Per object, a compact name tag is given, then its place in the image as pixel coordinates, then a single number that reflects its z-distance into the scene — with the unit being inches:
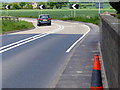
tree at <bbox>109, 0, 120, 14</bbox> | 1334.9
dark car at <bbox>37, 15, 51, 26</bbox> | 2519.3
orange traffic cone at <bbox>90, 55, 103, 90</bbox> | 325.1
